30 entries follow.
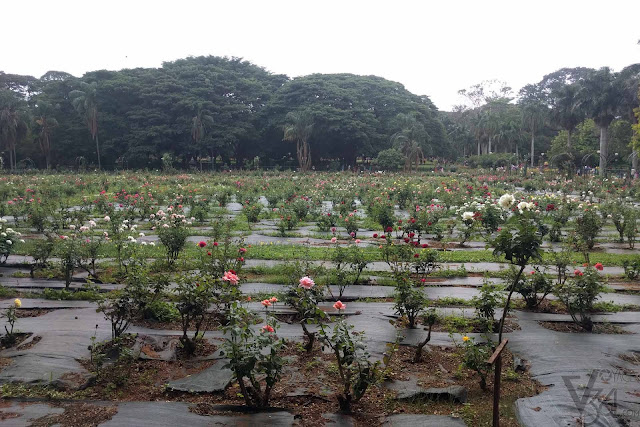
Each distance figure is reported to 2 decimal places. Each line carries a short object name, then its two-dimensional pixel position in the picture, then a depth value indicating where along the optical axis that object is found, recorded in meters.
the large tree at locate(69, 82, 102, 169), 38.44
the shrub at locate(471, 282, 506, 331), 4.76
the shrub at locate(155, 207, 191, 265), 7.36
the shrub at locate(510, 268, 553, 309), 5.73
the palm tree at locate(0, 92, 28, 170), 34.19
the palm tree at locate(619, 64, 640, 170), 30.80
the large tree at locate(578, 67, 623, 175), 32.38
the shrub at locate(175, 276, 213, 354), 4.40
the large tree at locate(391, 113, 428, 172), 36.55
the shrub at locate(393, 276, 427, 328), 4.90
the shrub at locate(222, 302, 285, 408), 3.39
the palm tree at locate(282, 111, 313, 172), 38.44
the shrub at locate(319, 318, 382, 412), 3.51
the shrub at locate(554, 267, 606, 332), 5.22
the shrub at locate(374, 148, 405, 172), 35.09
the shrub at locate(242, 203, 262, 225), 12.55
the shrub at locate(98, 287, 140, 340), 4.40
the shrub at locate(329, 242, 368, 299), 6.28
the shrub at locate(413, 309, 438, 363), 4.47
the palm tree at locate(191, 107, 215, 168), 39.69
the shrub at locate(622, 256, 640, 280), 7.16
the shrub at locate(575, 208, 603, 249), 9.30
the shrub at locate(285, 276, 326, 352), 3.79
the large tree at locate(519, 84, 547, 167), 41.97
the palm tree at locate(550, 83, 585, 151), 37.09
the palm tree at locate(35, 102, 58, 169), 38.16
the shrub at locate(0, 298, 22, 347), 4.66
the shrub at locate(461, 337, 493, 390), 3.91
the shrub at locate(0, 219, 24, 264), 7.15
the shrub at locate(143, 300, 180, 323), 5.37
